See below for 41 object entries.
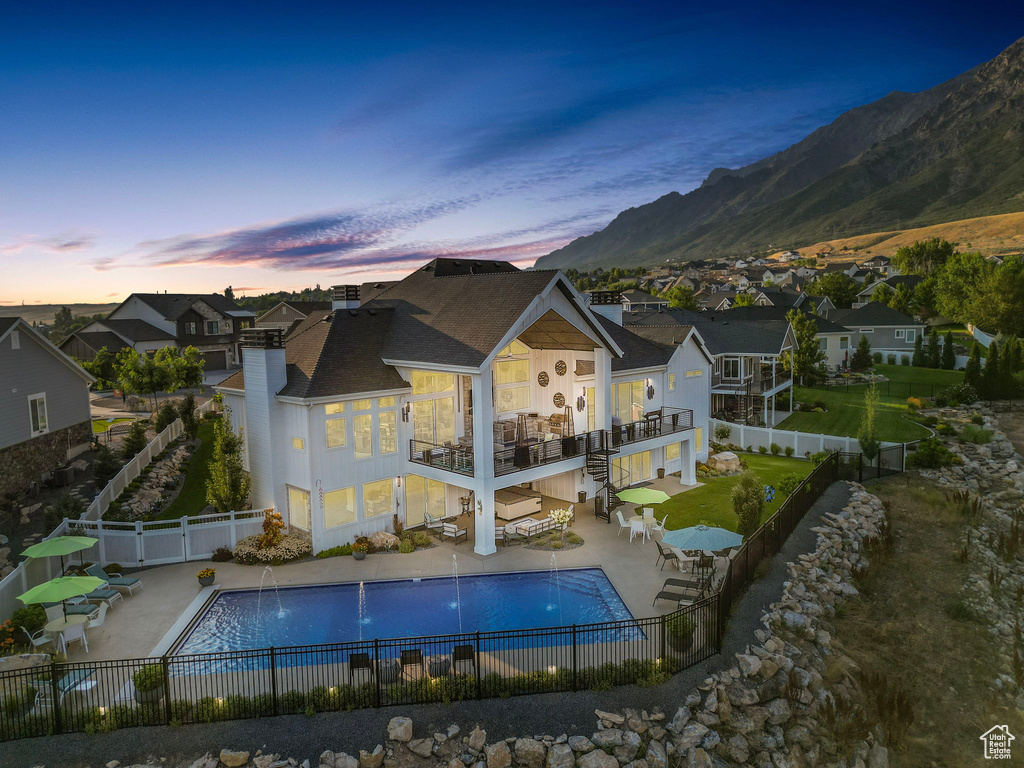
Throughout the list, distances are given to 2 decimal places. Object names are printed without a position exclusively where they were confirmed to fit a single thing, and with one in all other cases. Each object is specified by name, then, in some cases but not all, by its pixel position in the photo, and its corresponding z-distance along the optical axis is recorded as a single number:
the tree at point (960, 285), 71.62
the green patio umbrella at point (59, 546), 15.83
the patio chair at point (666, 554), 18.85
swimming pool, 15.07
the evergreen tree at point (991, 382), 45.19
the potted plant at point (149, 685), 11.80
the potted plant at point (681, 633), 13.43
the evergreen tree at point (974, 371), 45.56
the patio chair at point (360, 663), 12.36
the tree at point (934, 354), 59.44
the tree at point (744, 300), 84.56
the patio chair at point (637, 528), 21.03
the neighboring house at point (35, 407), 23.38
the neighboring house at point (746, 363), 38.72
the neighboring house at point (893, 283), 97.25
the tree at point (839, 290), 91.81
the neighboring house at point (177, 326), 57.56
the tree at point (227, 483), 20.81
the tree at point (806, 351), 46.81
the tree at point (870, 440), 29.86
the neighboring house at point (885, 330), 65.12
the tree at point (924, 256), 112.19
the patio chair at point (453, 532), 20.83
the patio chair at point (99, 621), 15.15
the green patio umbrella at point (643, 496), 21.05
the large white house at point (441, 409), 20.25
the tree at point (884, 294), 86.06
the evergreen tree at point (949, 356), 57.44
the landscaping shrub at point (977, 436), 35.34
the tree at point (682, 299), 93.00
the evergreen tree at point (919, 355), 60.78
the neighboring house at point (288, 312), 71.06
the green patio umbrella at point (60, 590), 13.65
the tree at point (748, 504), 20.00
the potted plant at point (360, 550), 19.67
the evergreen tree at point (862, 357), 57.38
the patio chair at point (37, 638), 14.18
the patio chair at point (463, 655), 12.76
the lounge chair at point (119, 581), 17.09
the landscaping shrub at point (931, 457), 31.19
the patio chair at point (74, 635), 14.39
